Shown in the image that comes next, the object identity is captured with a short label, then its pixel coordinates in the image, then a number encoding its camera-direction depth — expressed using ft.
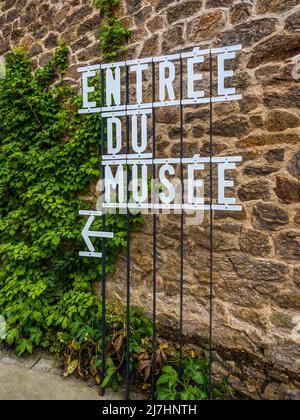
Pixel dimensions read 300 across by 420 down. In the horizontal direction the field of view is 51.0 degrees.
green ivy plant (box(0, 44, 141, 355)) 9.81
